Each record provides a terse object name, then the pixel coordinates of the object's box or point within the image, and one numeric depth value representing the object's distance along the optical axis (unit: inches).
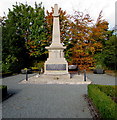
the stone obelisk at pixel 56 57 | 565.0
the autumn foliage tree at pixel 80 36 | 985.5
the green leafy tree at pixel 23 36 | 867.4
